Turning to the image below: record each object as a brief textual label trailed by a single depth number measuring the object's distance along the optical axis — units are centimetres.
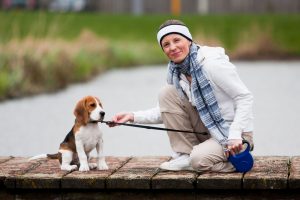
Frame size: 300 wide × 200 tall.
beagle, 1111
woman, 1070
